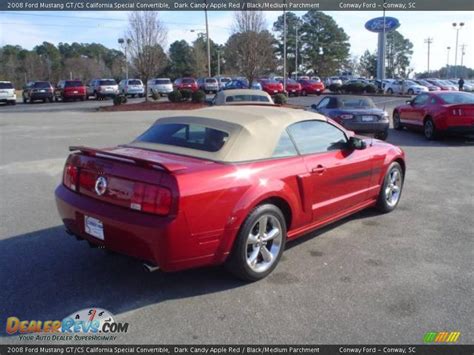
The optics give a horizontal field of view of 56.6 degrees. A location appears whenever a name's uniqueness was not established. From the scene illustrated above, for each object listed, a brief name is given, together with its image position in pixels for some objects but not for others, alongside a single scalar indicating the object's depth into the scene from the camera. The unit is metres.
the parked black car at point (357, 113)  11.62
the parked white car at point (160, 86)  40.16
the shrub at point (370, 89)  42.11
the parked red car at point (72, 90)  36.56
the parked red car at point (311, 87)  42.34
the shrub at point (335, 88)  42.66
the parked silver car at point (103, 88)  37.75
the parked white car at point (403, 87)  42.47
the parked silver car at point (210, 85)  43.06
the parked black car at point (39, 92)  35.47
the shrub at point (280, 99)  26.59
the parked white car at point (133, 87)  38.81
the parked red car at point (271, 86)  35.69
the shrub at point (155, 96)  32.06
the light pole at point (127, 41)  28.15
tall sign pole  44.92
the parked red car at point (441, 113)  12.32
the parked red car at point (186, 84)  41.84
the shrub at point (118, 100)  28.19
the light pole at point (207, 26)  36.72
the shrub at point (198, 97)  28.06
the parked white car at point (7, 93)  32.97
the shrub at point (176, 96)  28.61
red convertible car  3.45
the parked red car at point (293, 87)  40.94
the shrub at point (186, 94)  29.36
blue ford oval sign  45.09
